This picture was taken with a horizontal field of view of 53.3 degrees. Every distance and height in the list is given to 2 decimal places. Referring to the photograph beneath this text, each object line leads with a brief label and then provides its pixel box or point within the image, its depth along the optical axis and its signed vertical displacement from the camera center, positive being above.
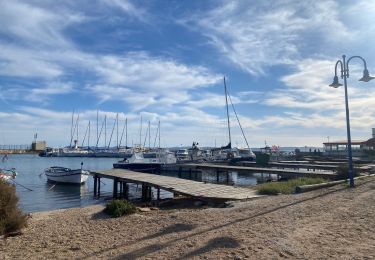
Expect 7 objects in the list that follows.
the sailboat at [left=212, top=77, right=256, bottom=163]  55.31 +0.63
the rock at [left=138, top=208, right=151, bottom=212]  15.44 -2.15
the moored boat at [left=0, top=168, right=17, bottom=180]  37.06 -1.62
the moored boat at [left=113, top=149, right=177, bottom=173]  44.56 -0.75
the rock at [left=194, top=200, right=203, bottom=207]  17.32 -2.14
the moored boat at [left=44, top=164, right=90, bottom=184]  38.53 -1.83
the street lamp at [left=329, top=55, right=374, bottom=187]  17.55 +3.40
